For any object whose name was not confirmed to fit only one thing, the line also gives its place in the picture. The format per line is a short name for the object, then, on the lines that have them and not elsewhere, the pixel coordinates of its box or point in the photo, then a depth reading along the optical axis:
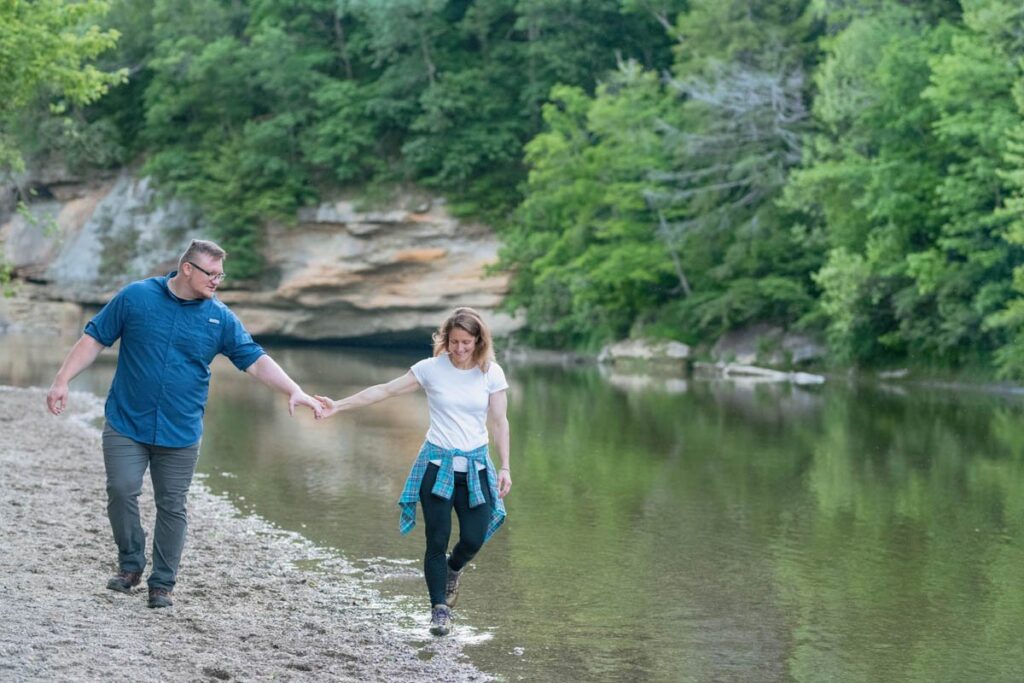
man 7.98
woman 8.06
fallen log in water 36.41
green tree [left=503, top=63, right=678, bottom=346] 44.53
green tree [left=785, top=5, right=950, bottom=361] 34.19
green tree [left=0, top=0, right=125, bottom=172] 20.78
